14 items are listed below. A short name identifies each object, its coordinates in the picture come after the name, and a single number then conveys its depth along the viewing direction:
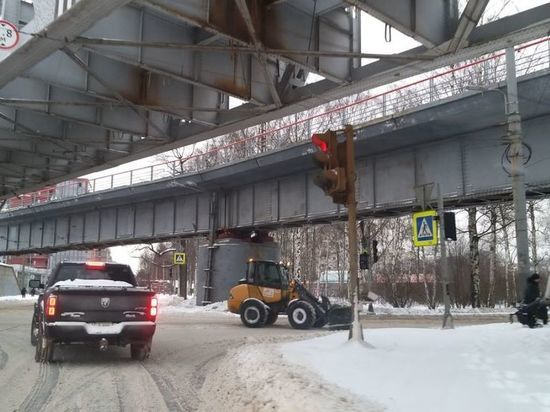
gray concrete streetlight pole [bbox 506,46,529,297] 15.41
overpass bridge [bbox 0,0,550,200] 8.66
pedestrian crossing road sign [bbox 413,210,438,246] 14.32
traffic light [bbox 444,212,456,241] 14.77
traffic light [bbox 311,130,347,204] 9.98
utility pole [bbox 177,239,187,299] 50.75
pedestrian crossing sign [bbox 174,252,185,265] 37.63
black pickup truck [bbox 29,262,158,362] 9.85
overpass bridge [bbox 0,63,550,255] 18.94
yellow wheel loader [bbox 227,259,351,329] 19.09
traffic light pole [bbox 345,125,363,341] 9.93
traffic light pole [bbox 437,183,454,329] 14.09
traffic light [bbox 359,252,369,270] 19.30
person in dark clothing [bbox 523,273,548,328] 12.94
